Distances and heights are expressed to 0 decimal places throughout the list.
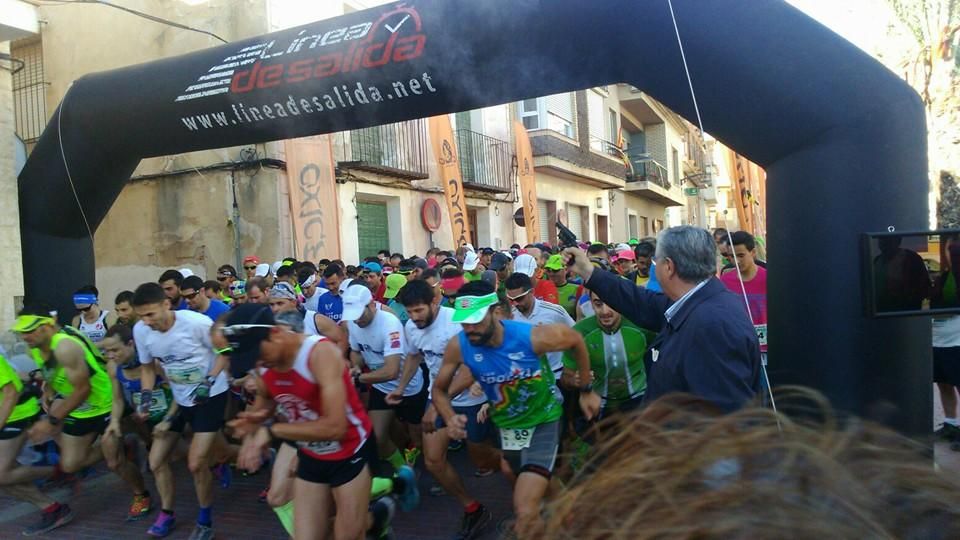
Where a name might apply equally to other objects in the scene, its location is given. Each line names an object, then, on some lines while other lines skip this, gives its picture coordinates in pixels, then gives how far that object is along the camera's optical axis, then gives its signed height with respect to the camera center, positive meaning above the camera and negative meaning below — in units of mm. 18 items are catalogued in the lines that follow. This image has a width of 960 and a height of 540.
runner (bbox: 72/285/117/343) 6812 -356
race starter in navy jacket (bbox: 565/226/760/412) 2438 -322
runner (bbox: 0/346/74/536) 4707 -1238
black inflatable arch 3551 +1212
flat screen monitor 2955 -151
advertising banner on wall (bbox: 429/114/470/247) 11539 +1600
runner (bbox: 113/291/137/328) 6441 -307
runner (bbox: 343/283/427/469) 5051 -757
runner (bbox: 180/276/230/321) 6699 -262
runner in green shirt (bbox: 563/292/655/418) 4438 -689
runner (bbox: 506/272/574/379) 5062 -375
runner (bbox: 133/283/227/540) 4766 -785
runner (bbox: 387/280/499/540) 4527 -1007
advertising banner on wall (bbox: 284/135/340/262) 10195 +1156
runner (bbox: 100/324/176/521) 5109 -1000
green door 14086 +843
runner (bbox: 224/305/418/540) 3199 -758
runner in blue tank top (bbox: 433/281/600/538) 3836 -670
